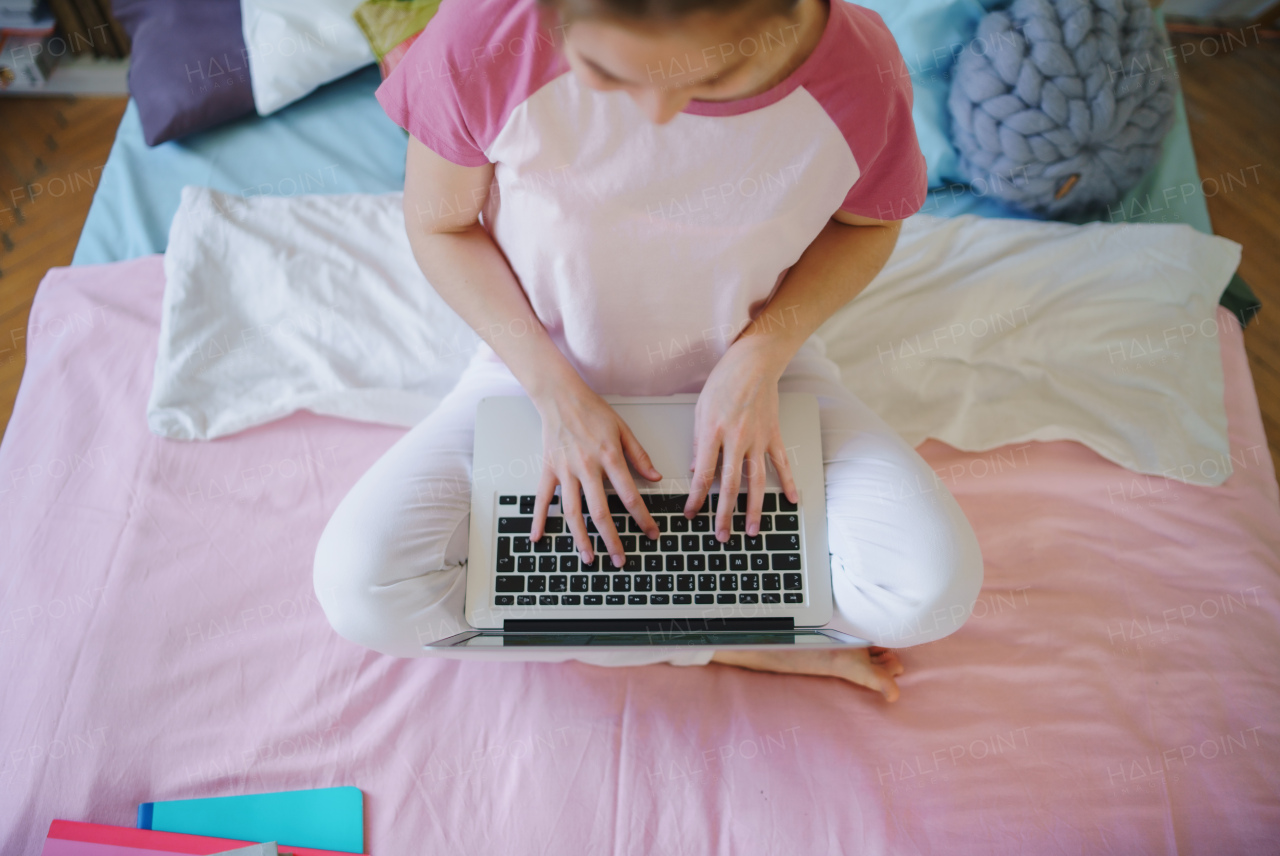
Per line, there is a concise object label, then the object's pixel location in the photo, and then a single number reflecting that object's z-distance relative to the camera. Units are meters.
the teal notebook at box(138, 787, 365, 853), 0.85
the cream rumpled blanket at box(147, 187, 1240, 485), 1.06
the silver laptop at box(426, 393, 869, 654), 0.77
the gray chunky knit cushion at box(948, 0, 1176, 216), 1.08
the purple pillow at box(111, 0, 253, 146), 1.23
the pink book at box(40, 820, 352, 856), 0.81
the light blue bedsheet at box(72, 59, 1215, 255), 1.23
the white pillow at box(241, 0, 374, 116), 1.23
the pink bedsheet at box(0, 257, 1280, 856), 0.86
